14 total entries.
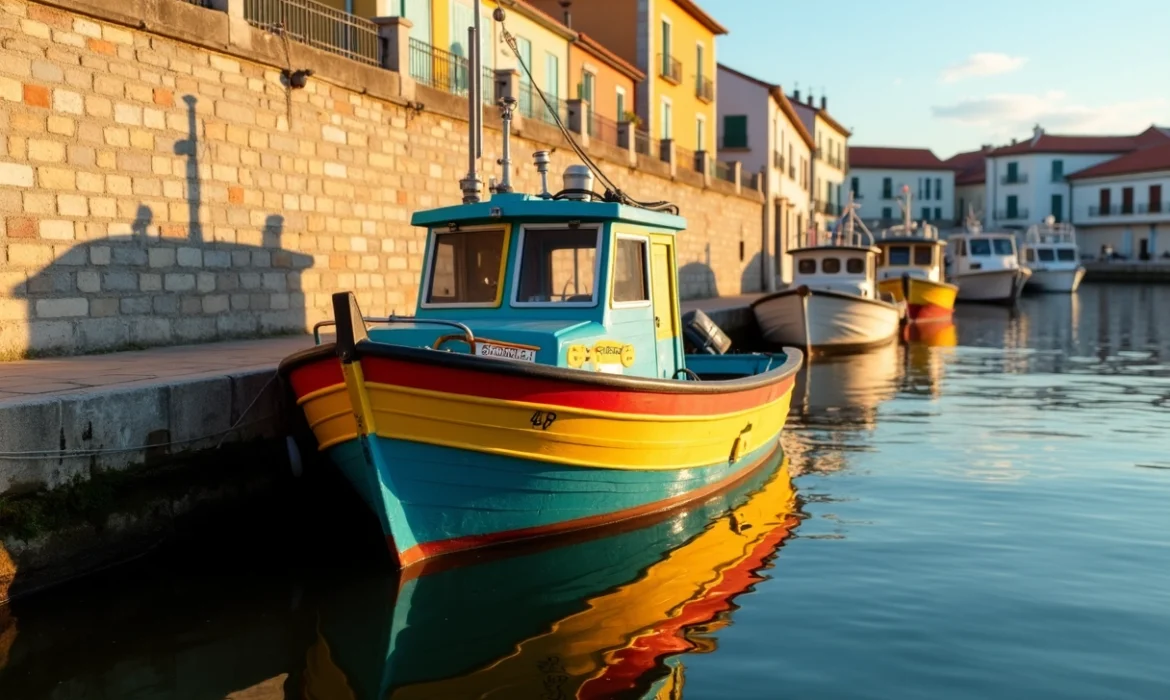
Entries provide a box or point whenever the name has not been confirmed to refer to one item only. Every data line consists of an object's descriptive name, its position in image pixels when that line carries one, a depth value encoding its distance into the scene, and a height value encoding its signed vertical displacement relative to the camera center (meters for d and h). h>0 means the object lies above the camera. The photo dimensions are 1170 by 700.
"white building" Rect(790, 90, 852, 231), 53.97 +6.14
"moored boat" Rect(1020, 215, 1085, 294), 47.84 +0.53
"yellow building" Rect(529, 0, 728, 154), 30.64 +6.62
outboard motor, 12.67 -0.64
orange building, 25.25 +4.88
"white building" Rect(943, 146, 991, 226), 80.50 +6.36
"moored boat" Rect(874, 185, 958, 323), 28.44 +0.02
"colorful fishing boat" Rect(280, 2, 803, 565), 6.52 -0.64
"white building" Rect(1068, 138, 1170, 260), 66.69 +4.22
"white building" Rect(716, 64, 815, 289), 40.66 +5.14
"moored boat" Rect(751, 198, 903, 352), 21.22 -0.61
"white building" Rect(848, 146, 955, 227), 79.50 +6.70
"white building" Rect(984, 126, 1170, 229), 74.19 +7.05
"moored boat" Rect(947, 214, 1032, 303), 38.66 +0.24
